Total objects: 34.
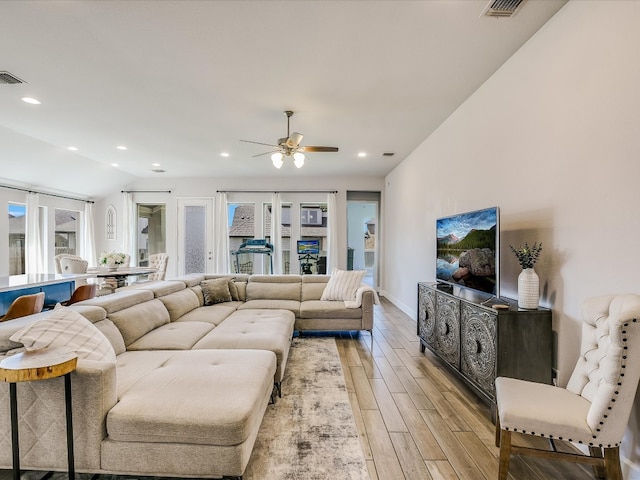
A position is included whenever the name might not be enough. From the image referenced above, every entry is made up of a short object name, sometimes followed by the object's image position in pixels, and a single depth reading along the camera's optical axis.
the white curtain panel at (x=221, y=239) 7.34
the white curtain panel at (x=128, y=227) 7.44
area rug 1.73
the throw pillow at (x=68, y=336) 1.60
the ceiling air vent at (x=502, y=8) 1.96
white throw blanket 4.21
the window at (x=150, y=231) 7.69
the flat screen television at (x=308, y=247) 7.59
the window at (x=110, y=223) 7.57
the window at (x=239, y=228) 7.63
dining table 4.79
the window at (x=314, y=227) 7.68
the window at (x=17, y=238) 5.59
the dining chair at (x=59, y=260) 5.04
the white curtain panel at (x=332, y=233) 7.26
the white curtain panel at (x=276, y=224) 7.34
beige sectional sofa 1.52
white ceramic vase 2.15
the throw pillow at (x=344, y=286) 4.47
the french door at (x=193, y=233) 7.55
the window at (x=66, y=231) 6.69
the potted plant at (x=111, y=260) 5.11
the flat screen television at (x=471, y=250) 2.43
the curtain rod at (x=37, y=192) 5.44
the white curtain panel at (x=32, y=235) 5.83
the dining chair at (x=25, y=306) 2.56
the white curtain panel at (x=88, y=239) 7.23
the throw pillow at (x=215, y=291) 4.26
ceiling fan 3.46
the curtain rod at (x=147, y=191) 7.54
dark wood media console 2.12
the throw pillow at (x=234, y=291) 4.59
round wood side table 1.36
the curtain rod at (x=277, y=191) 7.40
